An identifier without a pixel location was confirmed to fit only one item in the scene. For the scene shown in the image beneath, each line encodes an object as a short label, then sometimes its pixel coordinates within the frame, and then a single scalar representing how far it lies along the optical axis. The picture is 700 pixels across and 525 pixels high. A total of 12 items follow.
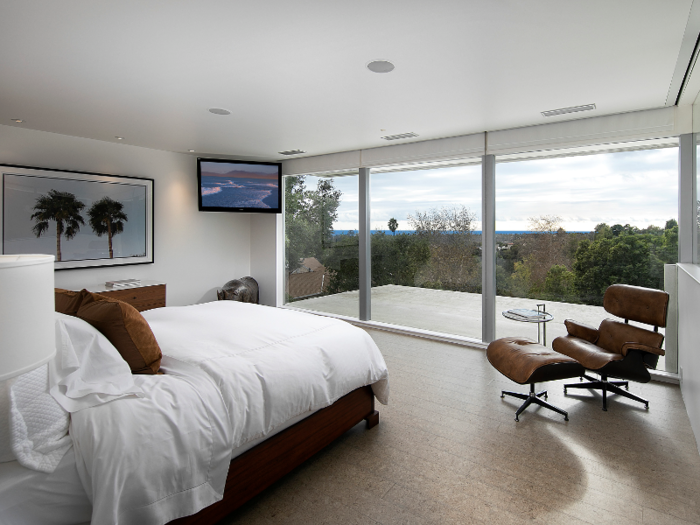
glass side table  3.73
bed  1.49
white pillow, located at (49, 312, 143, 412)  1.67
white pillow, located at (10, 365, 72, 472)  1.46
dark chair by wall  6.60
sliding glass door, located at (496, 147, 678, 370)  4.02
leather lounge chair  3.08
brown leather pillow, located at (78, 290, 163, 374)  2.03
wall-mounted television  6.27
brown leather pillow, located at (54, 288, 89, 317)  2.30
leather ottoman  2.84
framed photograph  4.58
